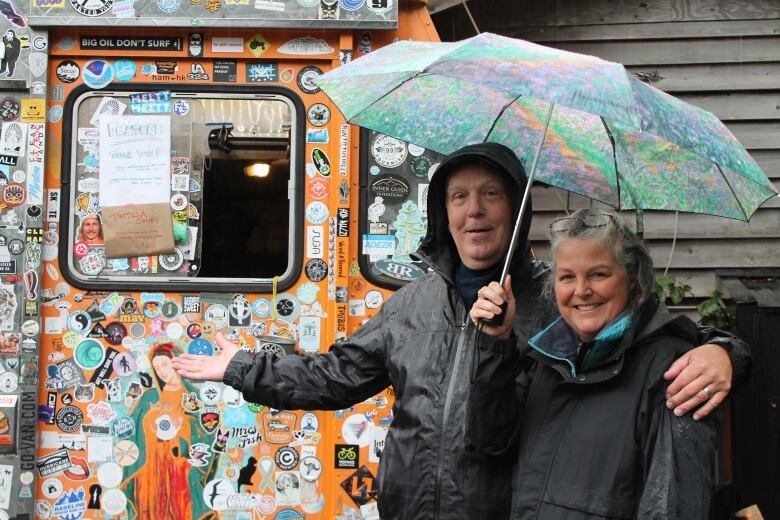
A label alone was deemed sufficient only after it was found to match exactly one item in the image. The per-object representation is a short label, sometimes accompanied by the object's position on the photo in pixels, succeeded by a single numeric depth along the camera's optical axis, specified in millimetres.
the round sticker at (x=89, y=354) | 4113
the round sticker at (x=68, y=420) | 4102
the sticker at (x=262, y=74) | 4164
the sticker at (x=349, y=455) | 4055
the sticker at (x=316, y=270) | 4117
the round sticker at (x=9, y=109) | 4141
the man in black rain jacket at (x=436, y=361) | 2324
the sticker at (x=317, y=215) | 4125
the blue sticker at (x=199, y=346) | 4105
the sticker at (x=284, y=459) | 4066
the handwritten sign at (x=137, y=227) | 4137
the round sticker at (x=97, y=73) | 4191
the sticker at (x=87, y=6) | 4113
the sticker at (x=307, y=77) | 4148
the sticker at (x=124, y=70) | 4191
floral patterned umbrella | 2088
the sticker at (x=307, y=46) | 4148
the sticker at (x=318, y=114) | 4156
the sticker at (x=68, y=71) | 4191
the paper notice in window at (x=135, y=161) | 4148
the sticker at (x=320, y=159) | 4145
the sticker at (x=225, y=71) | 4172
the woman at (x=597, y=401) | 1931
